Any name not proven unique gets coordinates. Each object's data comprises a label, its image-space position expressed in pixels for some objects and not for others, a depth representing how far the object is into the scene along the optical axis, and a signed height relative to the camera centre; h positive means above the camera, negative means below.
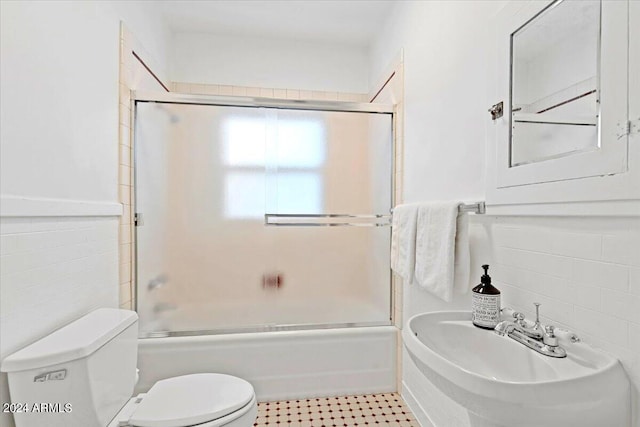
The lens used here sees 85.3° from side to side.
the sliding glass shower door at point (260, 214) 2.08 -0.03
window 2.13 +0.27
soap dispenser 1.14 -0.31
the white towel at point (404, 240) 1.70 -0.15
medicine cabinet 0.82 +0.32
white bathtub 2.05 -0.93
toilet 1.07 -0.64
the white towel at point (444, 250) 1.39 -0.17
